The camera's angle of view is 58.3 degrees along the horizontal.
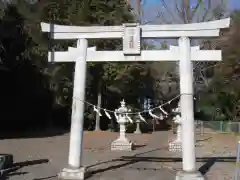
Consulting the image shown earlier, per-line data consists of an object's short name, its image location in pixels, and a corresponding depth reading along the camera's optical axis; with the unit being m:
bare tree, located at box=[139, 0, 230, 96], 15.69
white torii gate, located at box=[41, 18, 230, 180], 4.72
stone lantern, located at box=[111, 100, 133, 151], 8.68
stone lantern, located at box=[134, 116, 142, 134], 14.53
